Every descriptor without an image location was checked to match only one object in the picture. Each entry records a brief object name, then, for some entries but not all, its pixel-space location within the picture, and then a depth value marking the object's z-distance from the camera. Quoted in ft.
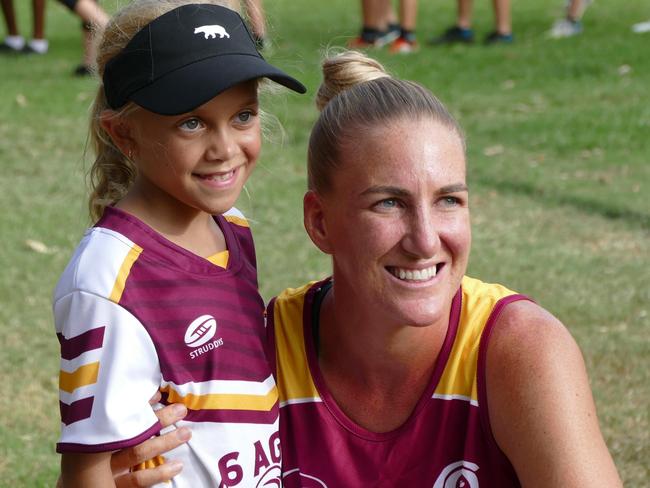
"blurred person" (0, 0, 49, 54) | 42.45
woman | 8.68
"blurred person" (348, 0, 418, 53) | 38.96
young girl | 8.73
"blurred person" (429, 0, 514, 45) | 40.55
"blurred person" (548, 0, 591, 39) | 42.39
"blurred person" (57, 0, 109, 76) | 32.30
